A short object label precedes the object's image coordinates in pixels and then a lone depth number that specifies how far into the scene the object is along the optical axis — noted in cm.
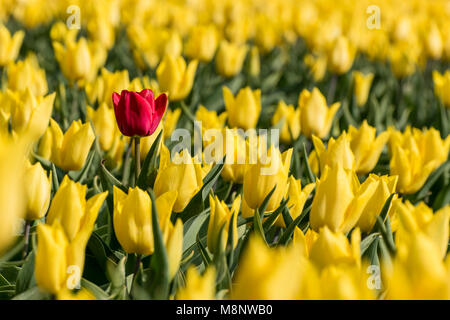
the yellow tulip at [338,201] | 214
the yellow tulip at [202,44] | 362
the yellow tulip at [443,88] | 294
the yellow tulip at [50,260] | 200
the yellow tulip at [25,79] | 258
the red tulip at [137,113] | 224
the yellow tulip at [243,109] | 254
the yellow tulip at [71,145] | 228
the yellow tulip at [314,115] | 253
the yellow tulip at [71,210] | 207
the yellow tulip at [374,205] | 216
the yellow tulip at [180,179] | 217
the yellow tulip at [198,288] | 193
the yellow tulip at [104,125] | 241
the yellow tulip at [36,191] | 212
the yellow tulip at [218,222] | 211
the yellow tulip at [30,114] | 234
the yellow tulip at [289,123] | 255
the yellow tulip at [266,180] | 219
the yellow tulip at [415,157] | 235
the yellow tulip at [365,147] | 237
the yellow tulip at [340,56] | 353
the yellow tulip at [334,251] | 202
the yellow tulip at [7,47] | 286
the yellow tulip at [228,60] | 348
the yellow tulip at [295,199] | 220
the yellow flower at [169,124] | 249
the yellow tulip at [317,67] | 401
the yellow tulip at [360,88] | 324
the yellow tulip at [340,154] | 229
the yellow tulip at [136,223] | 208
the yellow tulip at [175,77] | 264
